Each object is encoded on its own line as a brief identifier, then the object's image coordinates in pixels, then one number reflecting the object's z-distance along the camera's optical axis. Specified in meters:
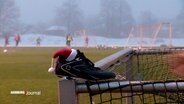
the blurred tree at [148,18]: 68.56
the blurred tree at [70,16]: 67.39
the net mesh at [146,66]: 3.11
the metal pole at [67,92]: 1.39
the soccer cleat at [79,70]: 1.50
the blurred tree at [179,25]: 63.34
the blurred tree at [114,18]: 65.12
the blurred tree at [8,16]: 65.56
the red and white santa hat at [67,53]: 1.51
